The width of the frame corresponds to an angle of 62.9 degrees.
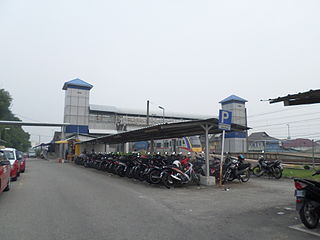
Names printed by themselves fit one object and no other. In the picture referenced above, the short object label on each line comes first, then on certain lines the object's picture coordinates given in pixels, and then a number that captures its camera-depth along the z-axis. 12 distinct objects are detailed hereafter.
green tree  41.66
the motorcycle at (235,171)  11.26
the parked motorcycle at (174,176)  9.93
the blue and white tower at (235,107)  35.59
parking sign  9.87
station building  38.94
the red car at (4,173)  7.06
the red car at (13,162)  11.40
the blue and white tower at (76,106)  39.59
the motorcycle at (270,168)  13.09
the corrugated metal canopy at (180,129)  10.71
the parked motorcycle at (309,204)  4.82
